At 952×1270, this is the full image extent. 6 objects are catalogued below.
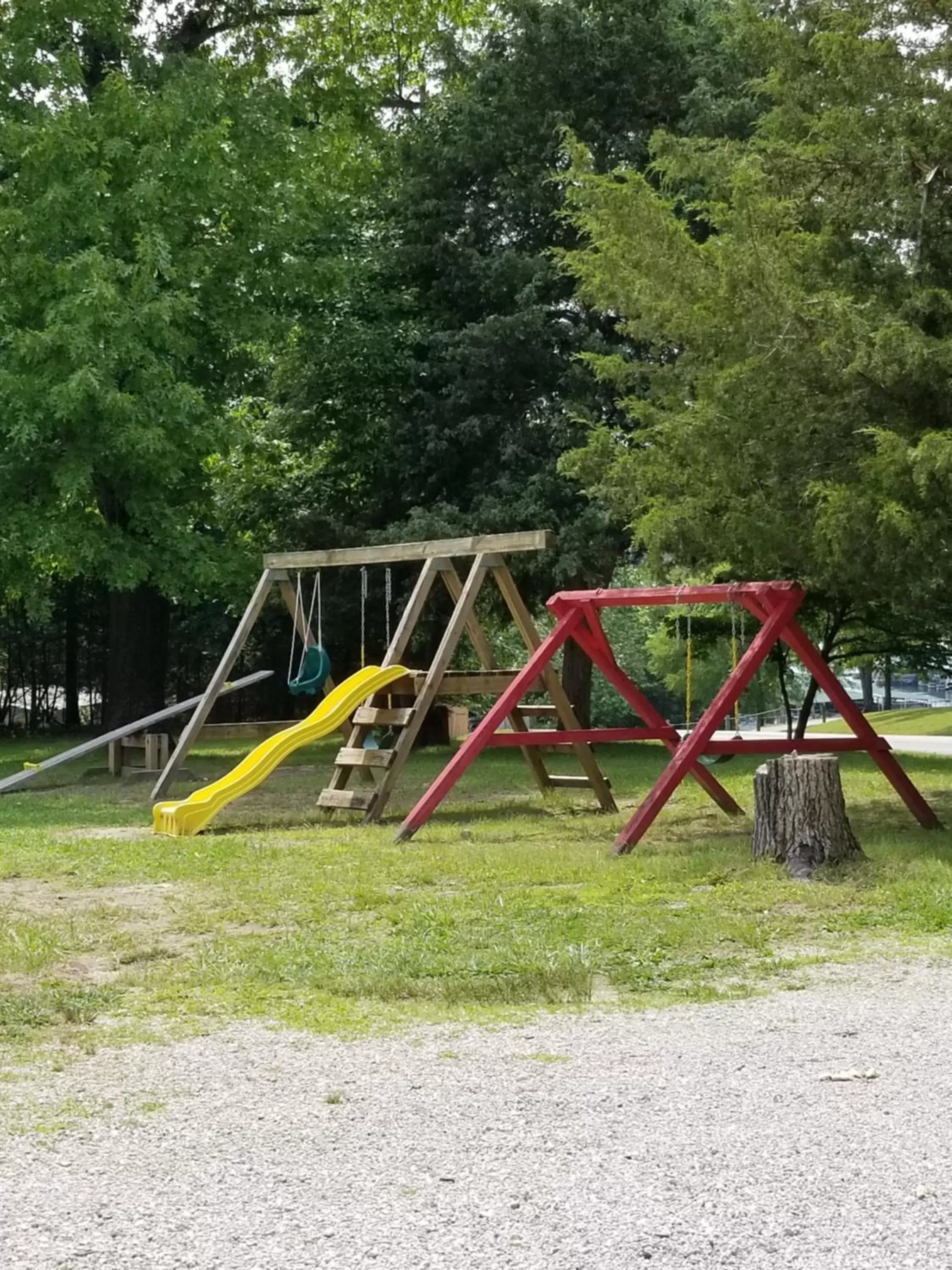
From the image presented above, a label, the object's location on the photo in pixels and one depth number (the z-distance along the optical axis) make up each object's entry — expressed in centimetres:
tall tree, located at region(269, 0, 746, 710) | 2048
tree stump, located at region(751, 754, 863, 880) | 863
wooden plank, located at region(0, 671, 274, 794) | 1569
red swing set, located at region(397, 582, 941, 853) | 1004
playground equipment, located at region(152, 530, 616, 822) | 1203
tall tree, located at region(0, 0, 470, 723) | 1666
